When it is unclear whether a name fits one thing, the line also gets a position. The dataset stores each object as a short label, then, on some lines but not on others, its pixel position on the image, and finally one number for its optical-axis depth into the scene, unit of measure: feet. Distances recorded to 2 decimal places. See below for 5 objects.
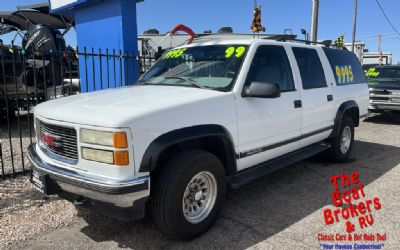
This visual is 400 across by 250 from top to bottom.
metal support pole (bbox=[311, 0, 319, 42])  34.82
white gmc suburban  9.19
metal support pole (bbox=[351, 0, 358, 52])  73.41
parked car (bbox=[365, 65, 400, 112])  33.88
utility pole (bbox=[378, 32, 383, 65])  181.27
